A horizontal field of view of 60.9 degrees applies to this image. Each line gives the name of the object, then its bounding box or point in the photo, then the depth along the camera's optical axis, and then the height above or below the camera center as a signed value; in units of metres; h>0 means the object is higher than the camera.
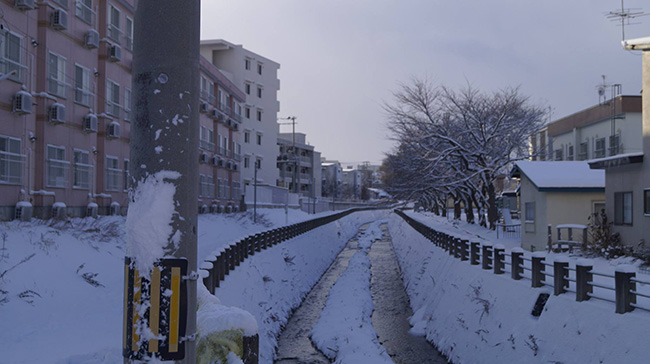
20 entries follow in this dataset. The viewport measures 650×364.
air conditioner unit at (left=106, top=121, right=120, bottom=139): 25.31 +2.71
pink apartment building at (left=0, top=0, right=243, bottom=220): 18.69 +3.23
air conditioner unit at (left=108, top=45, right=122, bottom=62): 25.22 +6.26
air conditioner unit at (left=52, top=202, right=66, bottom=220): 20.20 -0.80
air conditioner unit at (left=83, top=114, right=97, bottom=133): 23.14 +2.81
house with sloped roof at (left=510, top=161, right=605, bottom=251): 23.34 -0.15
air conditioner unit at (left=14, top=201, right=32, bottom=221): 18.31 -0.77
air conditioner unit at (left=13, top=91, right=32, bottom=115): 18.61 +2.89
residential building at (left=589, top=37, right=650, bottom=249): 18.28 +0.30
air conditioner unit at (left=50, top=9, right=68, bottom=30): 20.59 +6.34
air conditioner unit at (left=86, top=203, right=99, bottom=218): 23.06 -0.89
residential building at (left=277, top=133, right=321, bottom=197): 85.09 +4.80
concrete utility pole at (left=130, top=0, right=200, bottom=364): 2.98 +0.44
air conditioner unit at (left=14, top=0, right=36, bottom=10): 18.64 +6.23
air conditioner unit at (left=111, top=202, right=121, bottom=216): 25.35 -0.87
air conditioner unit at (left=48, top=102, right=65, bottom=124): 20.47 +2.83
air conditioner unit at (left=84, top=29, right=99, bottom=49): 23.27 +6.35
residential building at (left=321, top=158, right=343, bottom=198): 132.12 +2.99
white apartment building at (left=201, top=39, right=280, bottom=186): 60.97 +10.73
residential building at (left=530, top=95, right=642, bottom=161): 39.03 +4.91
